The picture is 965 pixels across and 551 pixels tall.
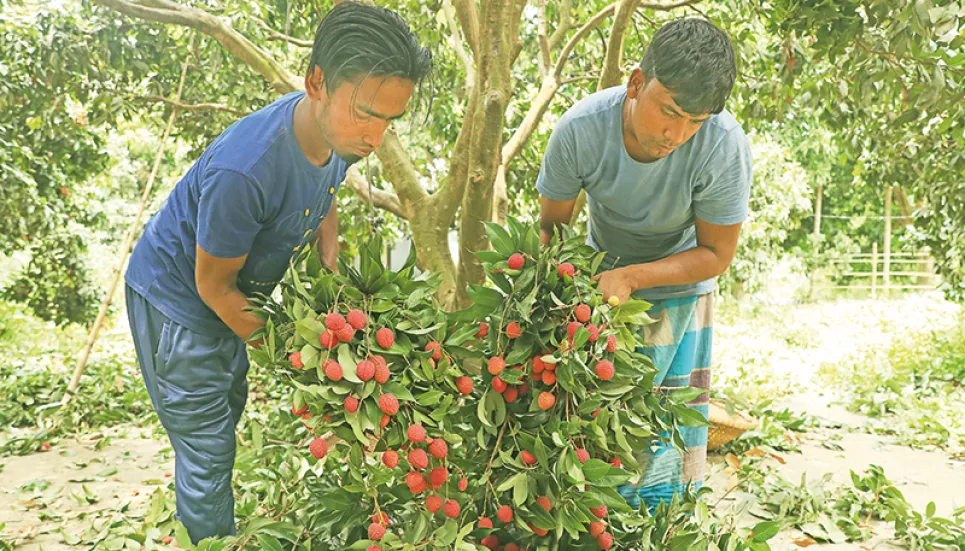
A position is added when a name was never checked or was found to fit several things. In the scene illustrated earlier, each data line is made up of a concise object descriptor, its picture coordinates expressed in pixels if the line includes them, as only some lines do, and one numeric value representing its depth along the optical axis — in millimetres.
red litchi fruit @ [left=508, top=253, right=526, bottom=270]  1389
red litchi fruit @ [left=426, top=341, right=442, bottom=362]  1280
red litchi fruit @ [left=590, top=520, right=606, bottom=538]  1362
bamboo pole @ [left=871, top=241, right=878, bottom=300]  8680
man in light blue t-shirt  1336
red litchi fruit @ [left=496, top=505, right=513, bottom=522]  1345
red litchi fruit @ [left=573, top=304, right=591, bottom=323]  1294
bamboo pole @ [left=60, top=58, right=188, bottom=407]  2804
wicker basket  3074
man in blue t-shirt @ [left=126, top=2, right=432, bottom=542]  1225
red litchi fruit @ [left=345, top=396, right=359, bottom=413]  1158
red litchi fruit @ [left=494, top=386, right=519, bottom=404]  1382
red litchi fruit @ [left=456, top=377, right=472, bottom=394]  1312
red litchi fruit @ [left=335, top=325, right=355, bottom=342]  1196
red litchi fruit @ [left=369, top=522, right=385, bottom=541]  1247
